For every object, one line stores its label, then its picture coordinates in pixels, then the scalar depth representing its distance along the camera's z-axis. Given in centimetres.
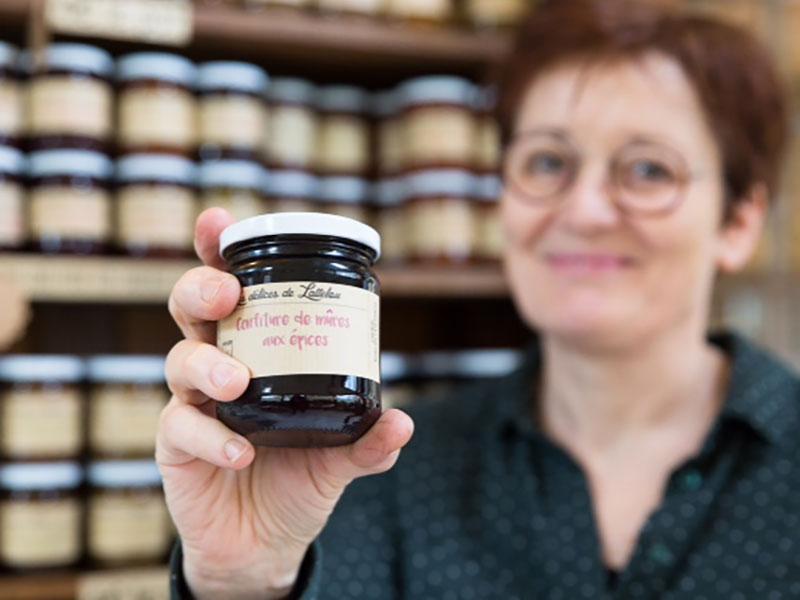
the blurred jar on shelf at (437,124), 133
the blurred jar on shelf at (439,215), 132
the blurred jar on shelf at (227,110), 123
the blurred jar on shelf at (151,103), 119
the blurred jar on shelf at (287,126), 131
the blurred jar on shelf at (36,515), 115
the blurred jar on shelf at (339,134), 136
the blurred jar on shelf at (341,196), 135
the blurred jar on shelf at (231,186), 123
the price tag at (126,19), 113
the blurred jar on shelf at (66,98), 116
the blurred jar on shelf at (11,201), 114
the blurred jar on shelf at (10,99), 116
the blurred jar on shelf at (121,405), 120
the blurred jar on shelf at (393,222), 137
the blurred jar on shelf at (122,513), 119
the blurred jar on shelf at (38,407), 115
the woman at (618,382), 96
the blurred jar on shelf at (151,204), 119
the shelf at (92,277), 112
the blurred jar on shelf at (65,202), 115
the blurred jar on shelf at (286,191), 130
